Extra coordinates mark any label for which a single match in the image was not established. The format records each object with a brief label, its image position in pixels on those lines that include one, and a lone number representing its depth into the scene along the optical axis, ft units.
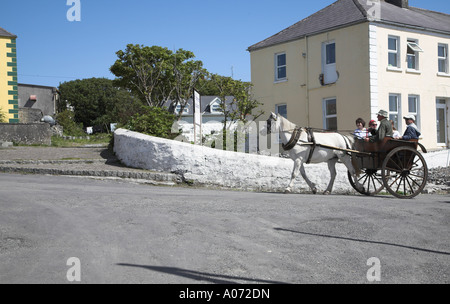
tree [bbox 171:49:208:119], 108.87
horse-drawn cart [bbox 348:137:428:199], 39.63
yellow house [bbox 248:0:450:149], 77.20
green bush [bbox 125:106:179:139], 57.41
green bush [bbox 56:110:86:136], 165.83
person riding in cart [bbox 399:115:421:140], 40.22
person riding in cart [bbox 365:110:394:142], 40.37
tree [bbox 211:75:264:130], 85.51
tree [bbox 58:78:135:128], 281.74
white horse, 41.27
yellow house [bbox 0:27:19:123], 96.84
